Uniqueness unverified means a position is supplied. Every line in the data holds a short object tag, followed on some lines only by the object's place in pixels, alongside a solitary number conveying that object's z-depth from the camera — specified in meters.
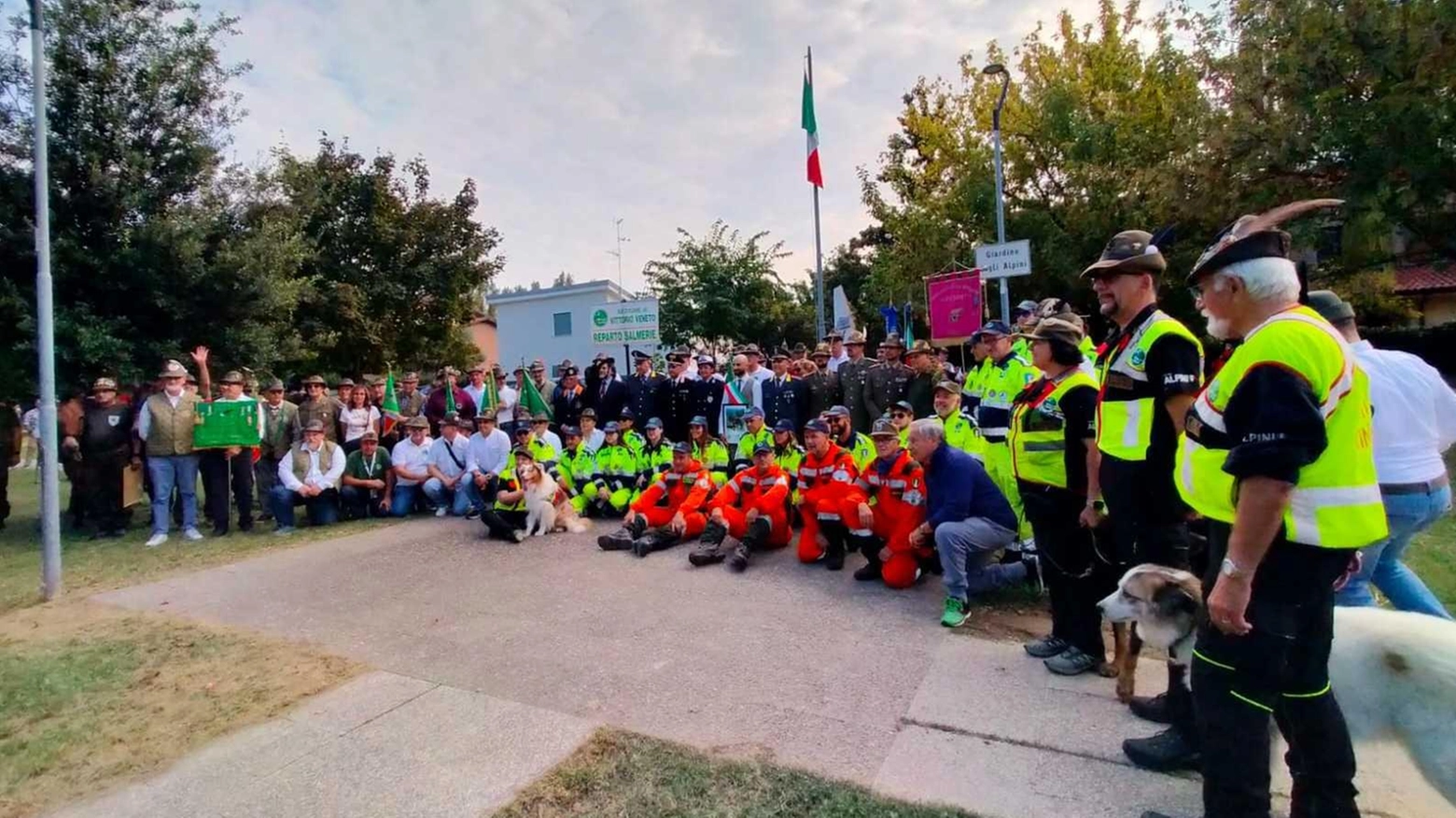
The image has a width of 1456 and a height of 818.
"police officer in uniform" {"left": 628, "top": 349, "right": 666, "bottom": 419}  10.28
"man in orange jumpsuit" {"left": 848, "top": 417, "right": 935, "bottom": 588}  5.63
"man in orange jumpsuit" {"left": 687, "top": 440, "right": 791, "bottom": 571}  6.68
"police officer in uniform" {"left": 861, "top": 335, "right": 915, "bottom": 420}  8.61
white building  29.52
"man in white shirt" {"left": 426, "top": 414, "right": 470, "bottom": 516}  9.52
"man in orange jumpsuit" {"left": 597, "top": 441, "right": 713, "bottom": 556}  7.29
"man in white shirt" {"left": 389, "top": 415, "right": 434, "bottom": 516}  9.58
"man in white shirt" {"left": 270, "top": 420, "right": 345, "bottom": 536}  8.98
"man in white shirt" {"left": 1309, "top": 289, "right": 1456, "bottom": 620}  3.36
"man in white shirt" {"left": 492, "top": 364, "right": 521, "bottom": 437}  11.11
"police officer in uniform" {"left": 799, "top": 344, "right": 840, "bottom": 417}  9.33
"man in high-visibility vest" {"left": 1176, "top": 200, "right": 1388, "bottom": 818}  2.01
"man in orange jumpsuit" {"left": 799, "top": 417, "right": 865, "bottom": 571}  6.23
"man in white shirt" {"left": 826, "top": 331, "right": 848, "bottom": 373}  9.73
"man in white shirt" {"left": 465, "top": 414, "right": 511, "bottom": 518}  9.41
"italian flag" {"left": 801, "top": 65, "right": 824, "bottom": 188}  14.39
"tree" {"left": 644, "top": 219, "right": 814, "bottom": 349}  25.34
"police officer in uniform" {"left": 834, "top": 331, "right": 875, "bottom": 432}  9.03
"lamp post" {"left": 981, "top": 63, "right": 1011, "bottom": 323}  11.87
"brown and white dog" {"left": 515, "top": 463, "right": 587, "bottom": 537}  8.12
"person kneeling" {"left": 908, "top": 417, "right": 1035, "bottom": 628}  5.00
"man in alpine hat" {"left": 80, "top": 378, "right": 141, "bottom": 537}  8.85
